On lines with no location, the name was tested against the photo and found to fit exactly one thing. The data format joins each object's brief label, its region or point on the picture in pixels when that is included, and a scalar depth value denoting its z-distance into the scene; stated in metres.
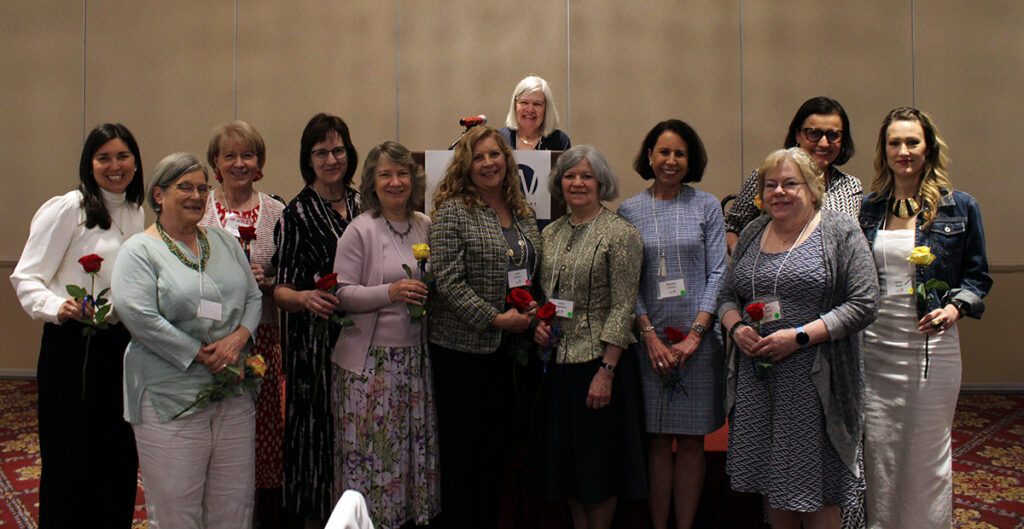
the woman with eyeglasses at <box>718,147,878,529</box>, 2.32
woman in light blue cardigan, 2.29
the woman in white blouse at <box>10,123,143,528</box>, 2.60
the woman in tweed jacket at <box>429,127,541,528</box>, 2.65
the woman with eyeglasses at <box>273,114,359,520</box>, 2.72
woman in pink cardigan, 2.60
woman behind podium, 3.96
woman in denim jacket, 2.64
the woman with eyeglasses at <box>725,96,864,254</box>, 2.86
